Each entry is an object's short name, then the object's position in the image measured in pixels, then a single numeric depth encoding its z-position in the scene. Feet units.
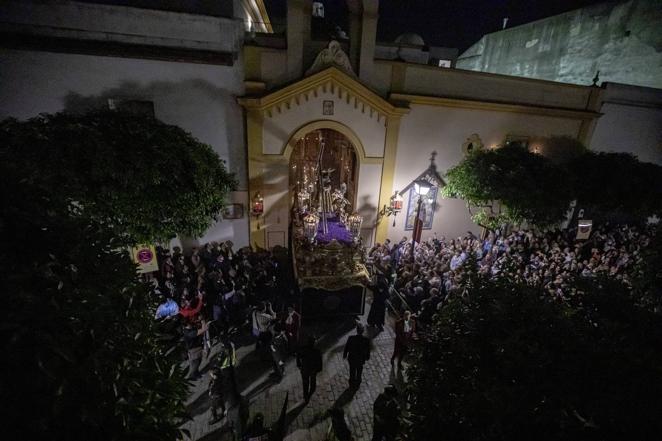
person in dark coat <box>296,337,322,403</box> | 22.26
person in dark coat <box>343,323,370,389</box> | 23.63
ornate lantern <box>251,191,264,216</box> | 41.81
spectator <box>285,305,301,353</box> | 26.23
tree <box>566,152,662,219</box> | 45.32
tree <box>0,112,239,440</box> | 7.22
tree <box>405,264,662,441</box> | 8.87
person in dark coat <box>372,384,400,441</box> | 17.52
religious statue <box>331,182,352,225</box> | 42.73
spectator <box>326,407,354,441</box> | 17.42
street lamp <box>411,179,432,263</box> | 37.81
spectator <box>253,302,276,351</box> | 27.25
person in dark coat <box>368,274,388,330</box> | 30.89
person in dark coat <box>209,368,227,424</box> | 20.62
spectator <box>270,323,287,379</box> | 25.22
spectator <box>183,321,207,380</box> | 23.82
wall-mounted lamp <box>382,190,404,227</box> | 45.50
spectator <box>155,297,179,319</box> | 25.94
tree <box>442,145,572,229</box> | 37.29
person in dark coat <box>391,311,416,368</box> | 25.93
